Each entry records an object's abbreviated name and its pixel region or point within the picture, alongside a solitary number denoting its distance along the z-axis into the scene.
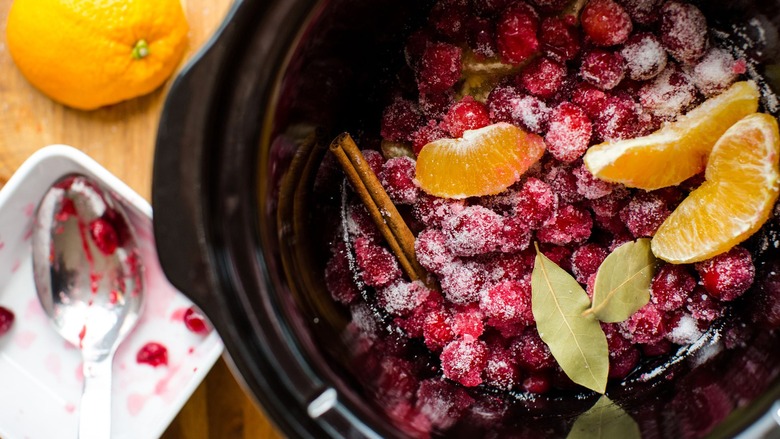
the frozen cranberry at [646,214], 0.46
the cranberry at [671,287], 0.46
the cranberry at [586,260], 0.47
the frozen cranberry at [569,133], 0.45
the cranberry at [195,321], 0.49
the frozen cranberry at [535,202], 0.46
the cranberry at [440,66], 0.46
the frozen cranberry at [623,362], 0.47
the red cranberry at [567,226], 0.46
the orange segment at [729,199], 0.43
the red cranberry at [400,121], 0.48
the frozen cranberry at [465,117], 0.46
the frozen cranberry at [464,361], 0.46
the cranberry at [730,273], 0.45
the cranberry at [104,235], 0.49
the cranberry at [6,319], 0.50
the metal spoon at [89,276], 0.49
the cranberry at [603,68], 0.46
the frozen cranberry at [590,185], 0.46
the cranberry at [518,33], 0.46
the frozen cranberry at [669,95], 0.46
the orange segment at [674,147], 0.44
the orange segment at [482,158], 0.46
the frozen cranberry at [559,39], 0.46
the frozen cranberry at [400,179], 0.47
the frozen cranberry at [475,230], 0.46
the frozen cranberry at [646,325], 0.46
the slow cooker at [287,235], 0.40
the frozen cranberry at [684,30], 0.45
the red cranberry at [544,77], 0.46
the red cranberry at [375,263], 0.47
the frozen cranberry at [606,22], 0.45
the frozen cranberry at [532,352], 0.47
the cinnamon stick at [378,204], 0.47
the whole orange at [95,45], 0.48
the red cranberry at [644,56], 0.46
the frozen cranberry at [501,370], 0.47
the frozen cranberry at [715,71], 0.46
